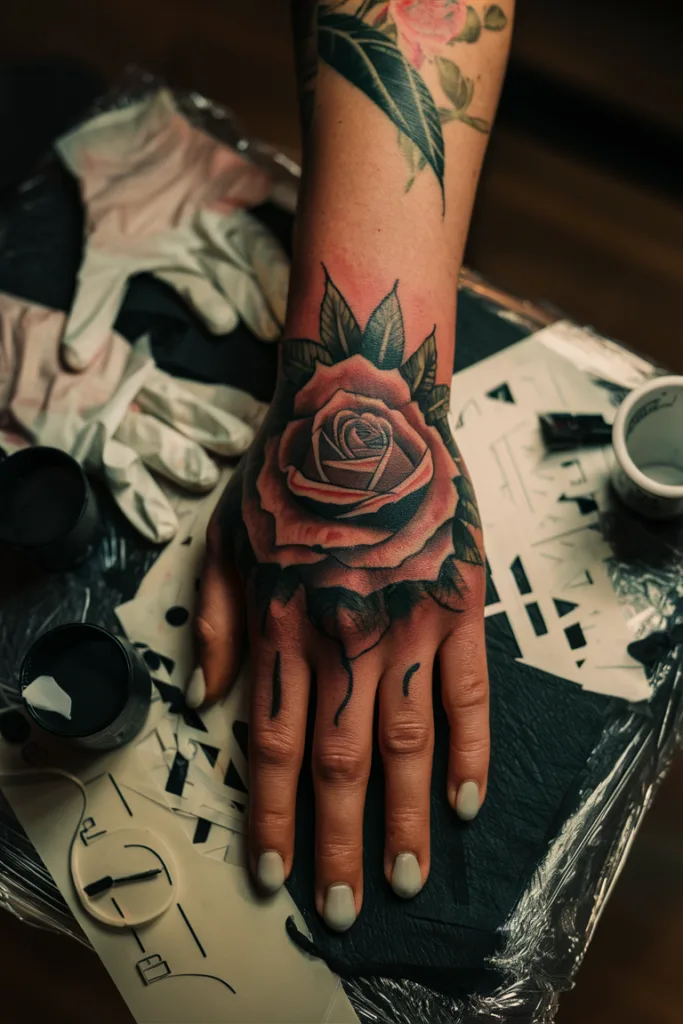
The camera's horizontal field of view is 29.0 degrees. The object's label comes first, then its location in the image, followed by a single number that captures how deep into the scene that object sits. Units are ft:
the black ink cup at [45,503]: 1.58
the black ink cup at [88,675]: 1.49
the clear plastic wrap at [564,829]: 1.48
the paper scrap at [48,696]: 1.49
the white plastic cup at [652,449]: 1.53
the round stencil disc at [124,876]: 1.50
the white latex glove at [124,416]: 1.64
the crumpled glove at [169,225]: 1.72
